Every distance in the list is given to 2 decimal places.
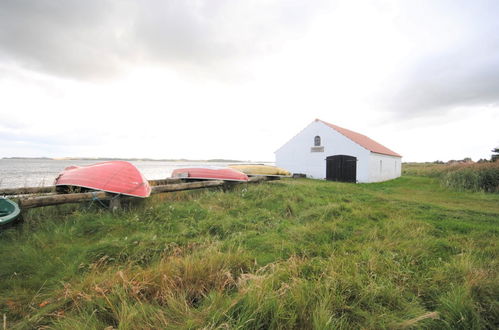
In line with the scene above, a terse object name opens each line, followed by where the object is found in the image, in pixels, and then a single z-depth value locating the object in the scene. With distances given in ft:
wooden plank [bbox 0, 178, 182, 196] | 18.76
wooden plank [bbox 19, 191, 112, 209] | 14.38
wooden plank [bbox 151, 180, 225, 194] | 21.30
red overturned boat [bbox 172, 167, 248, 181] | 30.17
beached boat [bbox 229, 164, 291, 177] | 42.34
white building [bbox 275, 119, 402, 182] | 56.19
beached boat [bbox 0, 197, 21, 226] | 13.29
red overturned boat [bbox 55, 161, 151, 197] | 18.28
